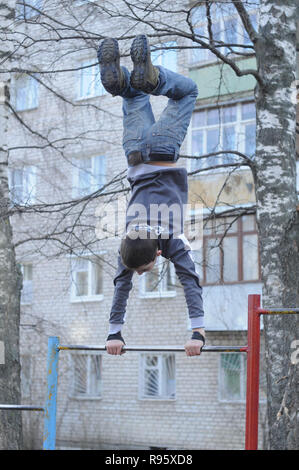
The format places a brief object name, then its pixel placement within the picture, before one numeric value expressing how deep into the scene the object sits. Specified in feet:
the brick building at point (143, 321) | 47.19
